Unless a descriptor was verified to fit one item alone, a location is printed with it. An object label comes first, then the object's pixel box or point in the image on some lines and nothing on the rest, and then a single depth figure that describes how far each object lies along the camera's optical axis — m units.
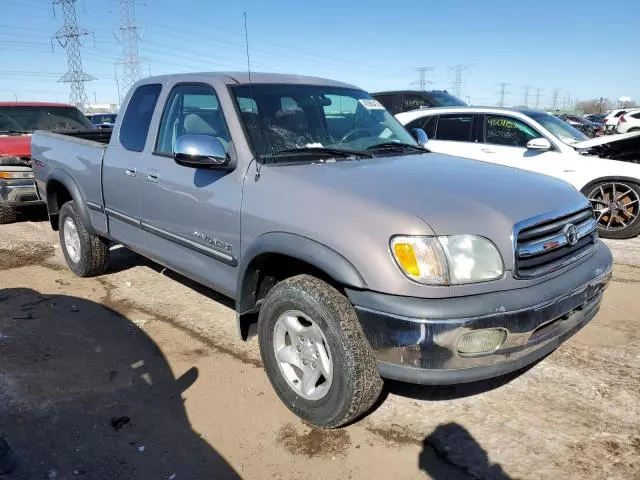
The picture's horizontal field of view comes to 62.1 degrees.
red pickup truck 7.53
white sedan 6.77
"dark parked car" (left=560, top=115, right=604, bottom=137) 19.47
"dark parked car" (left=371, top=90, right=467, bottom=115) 11.34
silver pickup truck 2.42
